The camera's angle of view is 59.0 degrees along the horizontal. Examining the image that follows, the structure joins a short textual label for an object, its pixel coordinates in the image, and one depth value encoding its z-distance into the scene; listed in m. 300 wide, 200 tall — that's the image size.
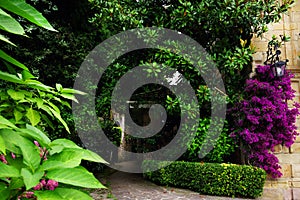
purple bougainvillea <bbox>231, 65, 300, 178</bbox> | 5.62
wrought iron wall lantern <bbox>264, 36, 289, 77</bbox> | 5.55
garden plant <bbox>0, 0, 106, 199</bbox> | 0.65
